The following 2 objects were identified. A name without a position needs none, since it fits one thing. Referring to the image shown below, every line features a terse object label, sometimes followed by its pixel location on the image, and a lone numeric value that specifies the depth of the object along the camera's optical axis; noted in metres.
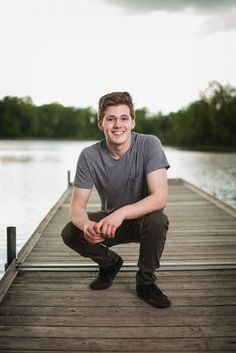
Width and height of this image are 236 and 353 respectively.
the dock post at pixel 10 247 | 3.58
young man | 2.80
